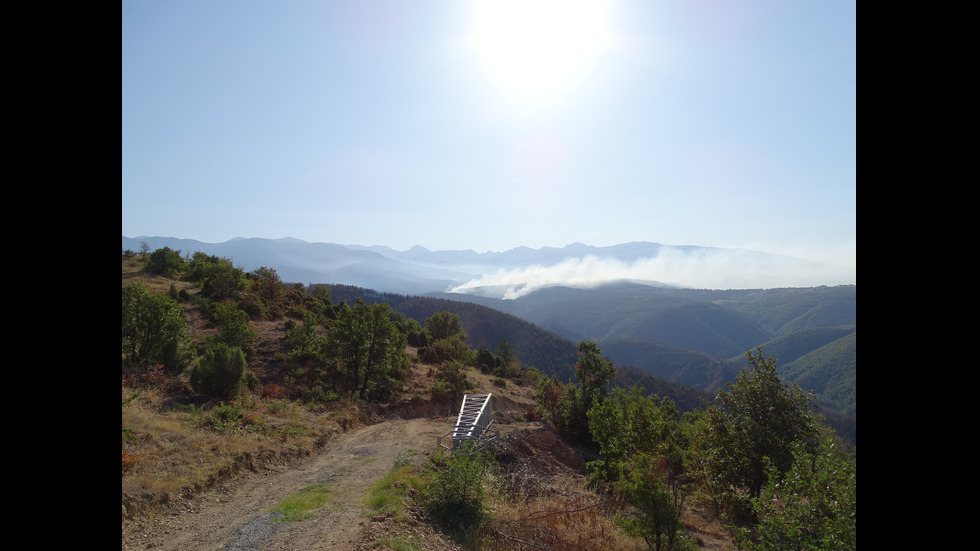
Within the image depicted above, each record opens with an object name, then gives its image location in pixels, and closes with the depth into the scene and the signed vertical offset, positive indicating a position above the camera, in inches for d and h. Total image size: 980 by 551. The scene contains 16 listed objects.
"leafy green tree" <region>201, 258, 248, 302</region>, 1536.7 -17.9
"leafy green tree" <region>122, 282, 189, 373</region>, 792.9 -95.3
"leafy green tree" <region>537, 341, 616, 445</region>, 922.1 -257.2
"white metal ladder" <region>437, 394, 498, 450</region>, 723.4 -266.3
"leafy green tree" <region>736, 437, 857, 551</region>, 235.3 -139.7
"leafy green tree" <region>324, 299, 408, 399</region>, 1018.0 -160.7
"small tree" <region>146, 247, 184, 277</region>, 1694.1 +59.5
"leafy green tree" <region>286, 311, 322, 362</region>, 1099.9 -164.8
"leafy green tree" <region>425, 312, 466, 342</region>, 1966.0 -215.7
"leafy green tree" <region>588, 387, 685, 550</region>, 413.7 -208.2
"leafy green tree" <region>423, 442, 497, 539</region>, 422.6 -217.1
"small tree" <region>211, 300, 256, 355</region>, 1054.4 -123.4
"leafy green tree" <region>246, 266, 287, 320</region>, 1568.7 -55.6
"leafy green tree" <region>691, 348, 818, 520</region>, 514.3 -182.3
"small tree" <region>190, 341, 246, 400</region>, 745.0 -161.5
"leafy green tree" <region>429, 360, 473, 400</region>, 1129.2 -281.1
